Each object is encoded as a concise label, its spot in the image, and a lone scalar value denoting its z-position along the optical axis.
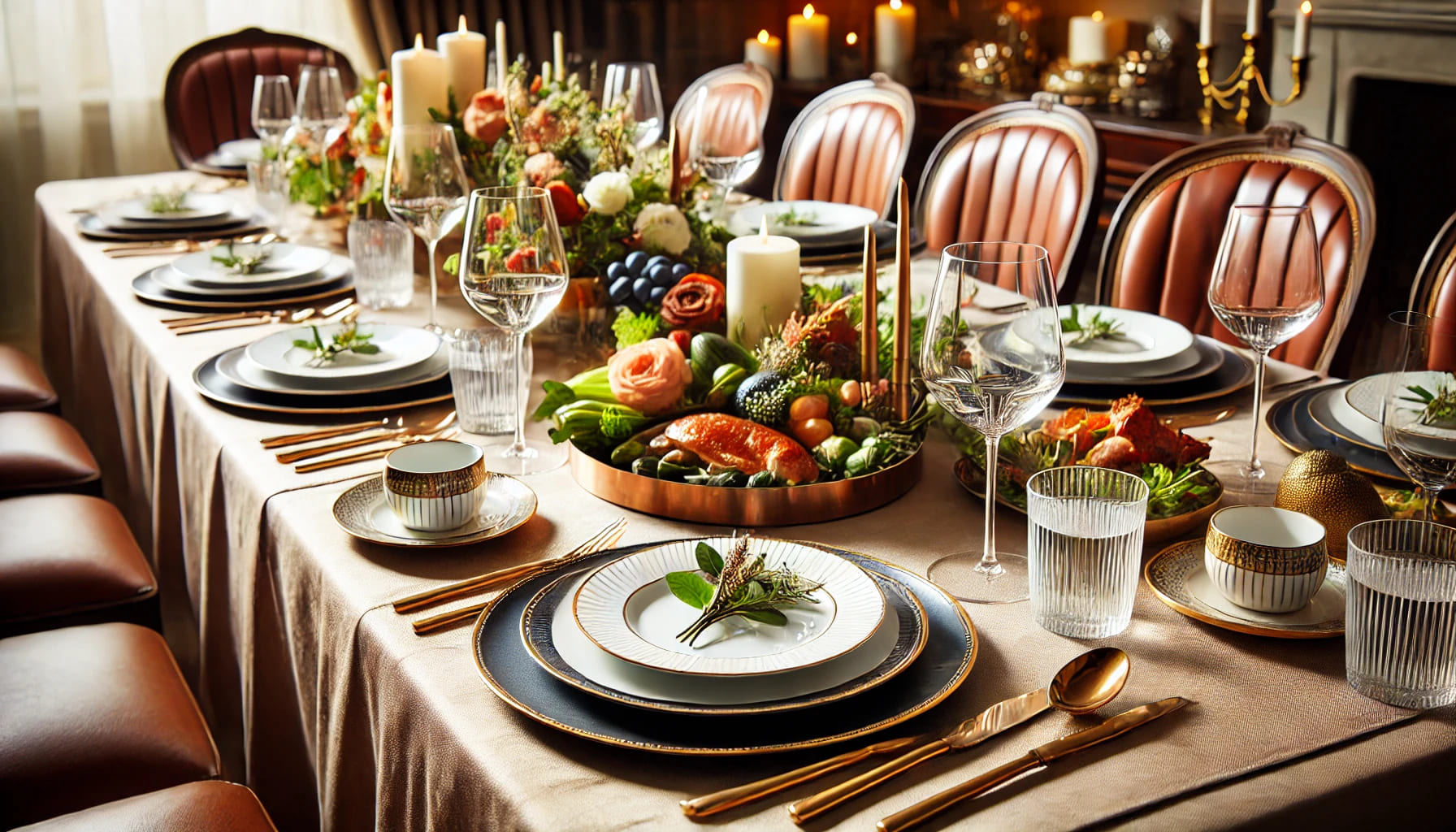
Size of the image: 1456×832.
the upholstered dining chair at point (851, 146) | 2.81
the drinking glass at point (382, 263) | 1.85
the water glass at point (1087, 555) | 0.90
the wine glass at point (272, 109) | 2.46
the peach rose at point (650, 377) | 1.24
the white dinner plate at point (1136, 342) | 1.49
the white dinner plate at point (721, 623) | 0.83
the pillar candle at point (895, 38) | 4.74
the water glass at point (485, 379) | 1.36
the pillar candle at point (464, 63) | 2.16
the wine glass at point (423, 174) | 1.64
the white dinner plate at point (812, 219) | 2.23
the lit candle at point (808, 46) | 4.93
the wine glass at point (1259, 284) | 1.20
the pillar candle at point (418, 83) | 2.10
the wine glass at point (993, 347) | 0.93
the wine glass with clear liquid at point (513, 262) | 1.25
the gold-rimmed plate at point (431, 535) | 1.09
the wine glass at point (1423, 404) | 0.95
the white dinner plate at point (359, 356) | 1.51
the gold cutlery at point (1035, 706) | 0.75
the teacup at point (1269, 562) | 0.92
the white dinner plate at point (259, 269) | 1.96
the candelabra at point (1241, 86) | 3.16
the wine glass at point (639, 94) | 2.26
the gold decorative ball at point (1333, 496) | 1.01
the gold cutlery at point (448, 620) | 0.96
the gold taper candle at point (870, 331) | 1.27
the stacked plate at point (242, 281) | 1.92
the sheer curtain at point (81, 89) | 4.12
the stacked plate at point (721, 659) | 0.80
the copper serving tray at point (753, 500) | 1.13
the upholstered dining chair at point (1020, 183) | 2.29
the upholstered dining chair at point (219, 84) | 3.52
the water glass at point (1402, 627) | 0.81
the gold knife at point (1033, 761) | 0.73
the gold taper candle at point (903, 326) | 1.21
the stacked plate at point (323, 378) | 1.46
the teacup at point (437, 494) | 1.09
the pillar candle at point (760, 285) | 1.41
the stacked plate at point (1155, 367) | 1.44
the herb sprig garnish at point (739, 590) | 0.90
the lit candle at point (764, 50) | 4.90
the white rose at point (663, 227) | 1.64
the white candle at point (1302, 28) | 3.12
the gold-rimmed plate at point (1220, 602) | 0.92
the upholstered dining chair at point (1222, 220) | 1.81
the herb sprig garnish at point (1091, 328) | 1.56
